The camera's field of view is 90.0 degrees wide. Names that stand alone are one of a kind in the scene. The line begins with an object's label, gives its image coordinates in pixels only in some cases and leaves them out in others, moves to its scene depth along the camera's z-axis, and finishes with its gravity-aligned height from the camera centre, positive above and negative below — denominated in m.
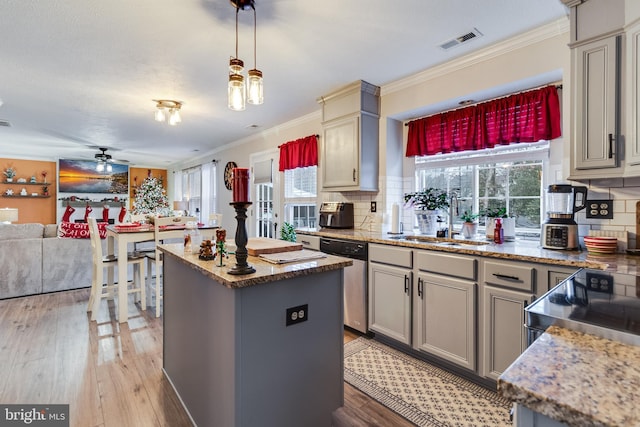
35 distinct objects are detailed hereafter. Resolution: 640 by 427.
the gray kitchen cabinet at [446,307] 2.17 -0.68
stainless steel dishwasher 2.90 -0.65
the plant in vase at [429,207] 2.99 +0.05
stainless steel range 0.79 -0.28
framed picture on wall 8.26 +0.90
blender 2.07 -0.04
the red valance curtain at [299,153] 4.20 +0.82
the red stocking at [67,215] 5.85 -0.07
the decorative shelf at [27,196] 7.68 +0.36
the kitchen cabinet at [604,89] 1.75 +0.72
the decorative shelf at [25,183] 7.66 +0.69
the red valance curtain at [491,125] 2.42 +0.77
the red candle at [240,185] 1.40 +0.12
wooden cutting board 1.82 -0.20
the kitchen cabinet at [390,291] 2.55 -0.66
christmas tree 8.25 +0.30
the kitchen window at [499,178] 2.64 +0.32
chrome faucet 2.82 +0.06
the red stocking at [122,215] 8.20 -0.09
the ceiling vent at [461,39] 2.34 +1.32
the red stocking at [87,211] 8.34 +0.01
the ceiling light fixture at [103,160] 6.84 +1.12
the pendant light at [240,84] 1.98 +0.81
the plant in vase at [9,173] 7.65 +0.91
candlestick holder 1.41 -0.14
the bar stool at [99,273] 3.46 -0.70
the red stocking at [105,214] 5.45 -0.05
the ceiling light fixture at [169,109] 3.69 +1.25
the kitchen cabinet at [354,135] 3.33 +0.83
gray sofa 3.97 -0.65
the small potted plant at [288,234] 3.95 -0.27
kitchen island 1.39 -0.63
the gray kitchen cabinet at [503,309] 1.91 -0.61
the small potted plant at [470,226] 2.75 -0.11
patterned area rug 1.85 -1.17
